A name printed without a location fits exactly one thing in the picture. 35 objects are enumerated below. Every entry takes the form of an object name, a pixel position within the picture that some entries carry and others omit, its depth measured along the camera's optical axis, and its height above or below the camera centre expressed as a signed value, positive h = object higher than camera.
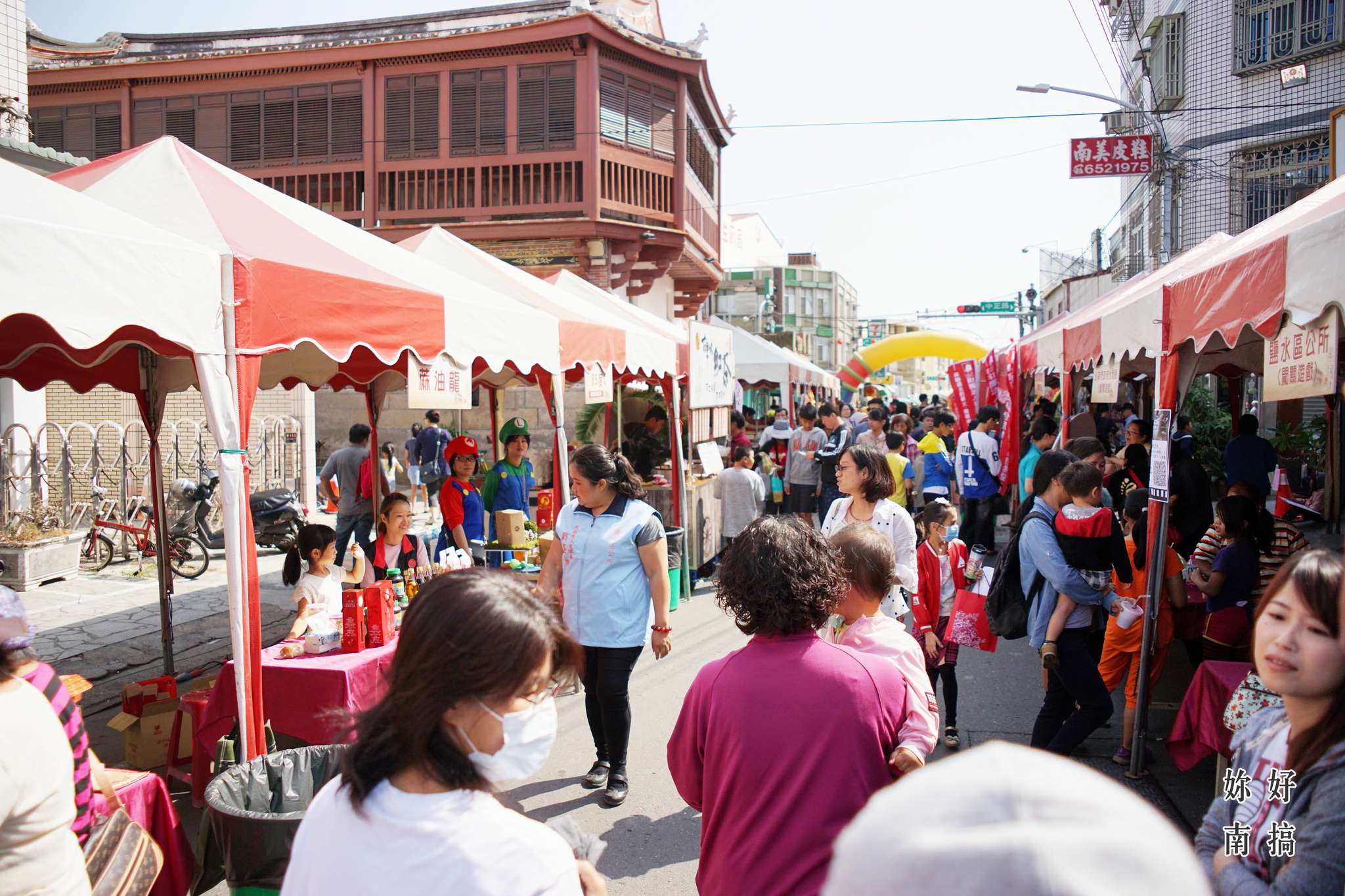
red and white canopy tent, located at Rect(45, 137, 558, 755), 3.79 +0.63
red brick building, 15.50 +5.50
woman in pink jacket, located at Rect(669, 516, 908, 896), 1.96 -0.75
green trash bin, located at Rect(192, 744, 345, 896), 2.84 -1.35
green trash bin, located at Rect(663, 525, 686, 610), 8.66 -1.42
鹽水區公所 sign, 3.09 +0.20
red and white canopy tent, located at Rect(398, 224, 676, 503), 6.92 +0.76
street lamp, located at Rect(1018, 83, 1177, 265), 16.69 +4.39
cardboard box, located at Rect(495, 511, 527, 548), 7.46 -0.96
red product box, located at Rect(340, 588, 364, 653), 4.57 -1.08
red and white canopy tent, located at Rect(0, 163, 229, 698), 3.06 +0.54
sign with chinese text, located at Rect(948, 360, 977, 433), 15.52 +0.47
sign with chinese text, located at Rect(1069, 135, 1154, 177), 15.83 +4.70
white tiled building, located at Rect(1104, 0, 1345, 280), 14.27 +5.52
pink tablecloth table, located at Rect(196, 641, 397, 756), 4.23 -1.37
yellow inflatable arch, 22.50 +1.70
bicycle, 10.49 -1.60
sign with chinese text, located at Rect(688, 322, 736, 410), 9.48 +0.56
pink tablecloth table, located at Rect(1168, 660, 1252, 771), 3.90 -1.41
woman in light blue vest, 4.27 -0.83
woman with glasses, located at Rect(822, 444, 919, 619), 4.52 -0.47
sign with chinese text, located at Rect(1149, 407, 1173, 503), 4.53 -0.22
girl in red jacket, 4.74 -0.95
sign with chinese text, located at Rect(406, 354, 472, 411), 4.82 +0.19
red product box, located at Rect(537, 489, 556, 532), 9.30 -1.03
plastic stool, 4.39 -1.75
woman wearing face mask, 1.30 -0.56
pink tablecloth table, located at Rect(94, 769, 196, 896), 3.20 -1.53
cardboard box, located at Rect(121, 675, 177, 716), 4.89 -1.56
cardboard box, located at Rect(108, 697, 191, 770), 4.77 -1.76
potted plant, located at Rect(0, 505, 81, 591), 9.50 -1.46
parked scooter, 11.20 -1.27
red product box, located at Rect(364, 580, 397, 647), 4.64 -1.05
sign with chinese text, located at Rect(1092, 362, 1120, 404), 5.86 +0.21
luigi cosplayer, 8.33 -0.61
